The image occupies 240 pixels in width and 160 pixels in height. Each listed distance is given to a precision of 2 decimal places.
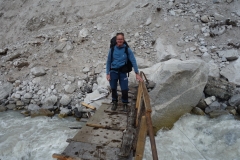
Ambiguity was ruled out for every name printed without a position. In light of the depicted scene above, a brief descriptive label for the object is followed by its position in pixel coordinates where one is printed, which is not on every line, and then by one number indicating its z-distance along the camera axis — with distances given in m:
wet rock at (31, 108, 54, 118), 7.90
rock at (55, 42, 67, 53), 10.59
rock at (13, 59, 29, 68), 10.27
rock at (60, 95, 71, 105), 8.27
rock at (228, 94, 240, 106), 7.67
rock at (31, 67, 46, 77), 9.57
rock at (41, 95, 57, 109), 8.35
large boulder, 6.93
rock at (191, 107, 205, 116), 7.44
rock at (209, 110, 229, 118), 7.30
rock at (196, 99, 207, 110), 7.65
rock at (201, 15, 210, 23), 10.85
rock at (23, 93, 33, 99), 8.74
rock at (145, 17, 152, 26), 11.26
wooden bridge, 3.35
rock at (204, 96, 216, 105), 7.70
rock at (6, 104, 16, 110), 8.52
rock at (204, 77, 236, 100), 7.85
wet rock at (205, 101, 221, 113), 7.55
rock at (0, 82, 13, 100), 9.01
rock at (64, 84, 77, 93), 8.79
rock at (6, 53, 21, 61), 10.74
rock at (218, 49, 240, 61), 9.14
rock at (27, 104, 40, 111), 8.23
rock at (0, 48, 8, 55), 11.27
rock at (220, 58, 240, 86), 8.51
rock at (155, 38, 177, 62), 9.44
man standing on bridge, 5.04
